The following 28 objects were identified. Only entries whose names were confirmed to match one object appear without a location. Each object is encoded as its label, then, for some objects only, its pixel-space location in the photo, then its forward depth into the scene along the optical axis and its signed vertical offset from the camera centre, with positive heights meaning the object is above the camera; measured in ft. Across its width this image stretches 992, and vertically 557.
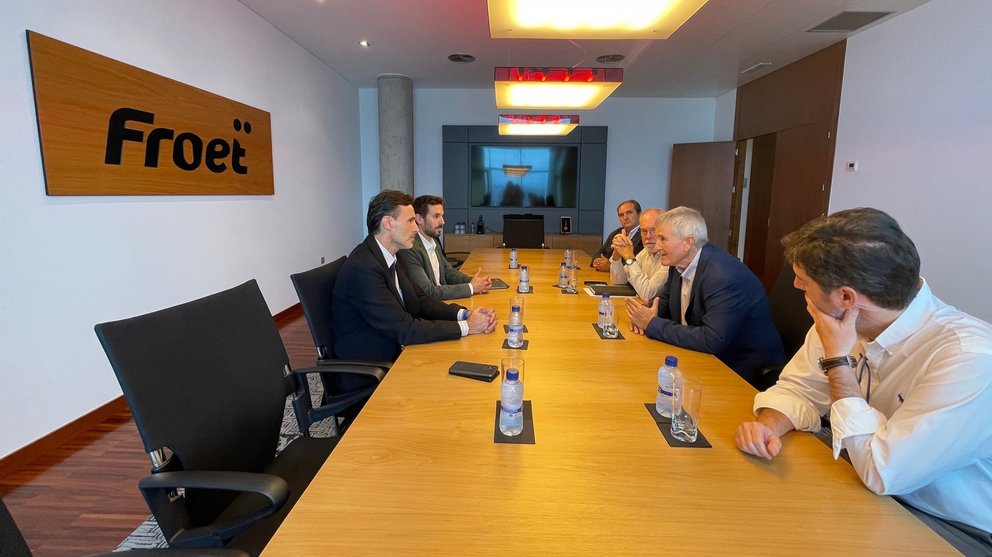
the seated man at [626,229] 13.97 -0.92
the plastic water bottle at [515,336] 6.34 -1.77
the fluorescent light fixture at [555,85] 8.05 +1.88
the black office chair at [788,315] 7.16 -1.73
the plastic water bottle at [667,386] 4.38 -1.65
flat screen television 24.47 +1.04
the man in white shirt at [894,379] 3.20 -1.26
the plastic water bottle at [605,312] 7.05 -1.61
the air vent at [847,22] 13.52 +4.99
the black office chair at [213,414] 3.67 -1.88
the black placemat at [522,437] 3.93 -1.90
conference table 2.82 -1.92
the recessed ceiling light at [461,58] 18.15 +5.04
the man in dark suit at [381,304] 6.77 -1.53
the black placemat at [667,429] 3.93 -1.90
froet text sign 8.11 +1.23
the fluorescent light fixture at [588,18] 4.69 +1.78
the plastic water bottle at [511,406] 4.01 -1.67
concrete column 21.33 +2.74
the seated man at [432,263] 9.84 -1.47
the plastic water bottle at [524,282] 10.16 -1.75
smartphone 5.21 -1.85
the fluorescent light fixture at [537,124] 13.67 +2.13
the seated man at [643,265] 10.15 -1.49
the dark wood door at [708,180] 22.90 +0.87
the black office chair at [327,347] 6.27 -2.06
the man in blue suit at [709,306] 6.41 -1.47
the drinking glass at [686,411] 4.03 -1.74
